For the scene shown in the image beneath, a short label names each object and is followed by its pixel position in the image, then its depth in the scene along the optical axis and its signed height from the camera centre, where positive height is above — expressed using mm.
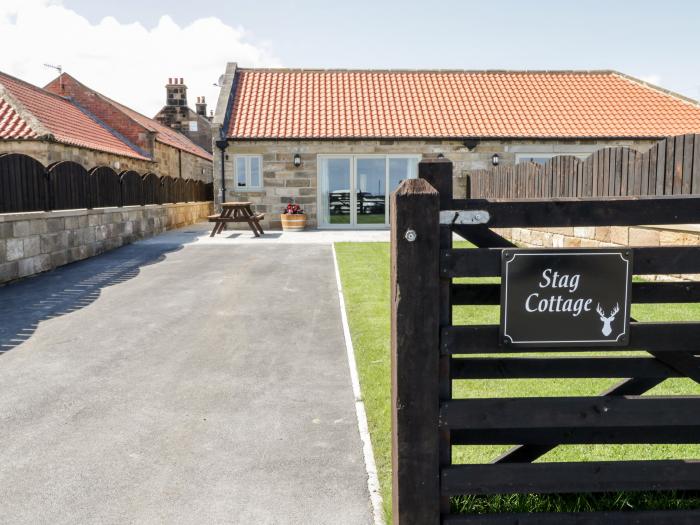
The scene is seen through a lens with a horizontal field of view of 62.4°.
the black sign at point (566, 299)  2314 -397
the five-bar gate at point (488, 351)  2299 -678
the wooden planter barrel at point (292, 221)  19266 -677
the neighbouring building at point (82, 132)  17109 +2731
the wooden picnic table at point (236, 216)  16719 -450
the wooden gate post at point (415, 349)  2279 -597
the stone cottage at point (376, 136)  19609 +2124
